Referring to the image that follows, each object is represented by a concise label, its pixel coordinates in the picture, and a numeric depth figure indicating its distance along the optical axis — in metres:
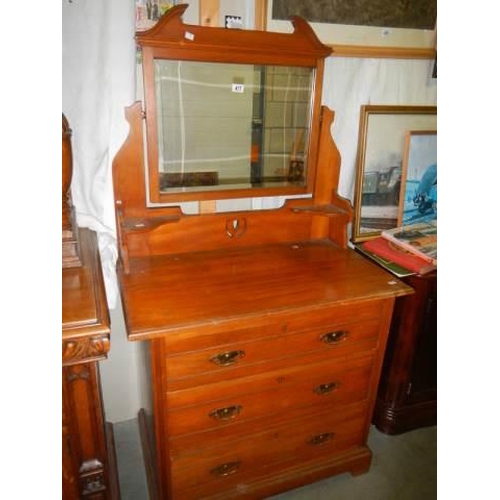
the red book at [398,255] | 1.61
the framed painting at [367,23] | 1.42
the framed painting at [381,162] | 1.71
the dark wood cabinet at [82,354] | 0.94
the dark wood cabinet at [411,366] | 1.67
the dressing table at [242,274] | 1.21
